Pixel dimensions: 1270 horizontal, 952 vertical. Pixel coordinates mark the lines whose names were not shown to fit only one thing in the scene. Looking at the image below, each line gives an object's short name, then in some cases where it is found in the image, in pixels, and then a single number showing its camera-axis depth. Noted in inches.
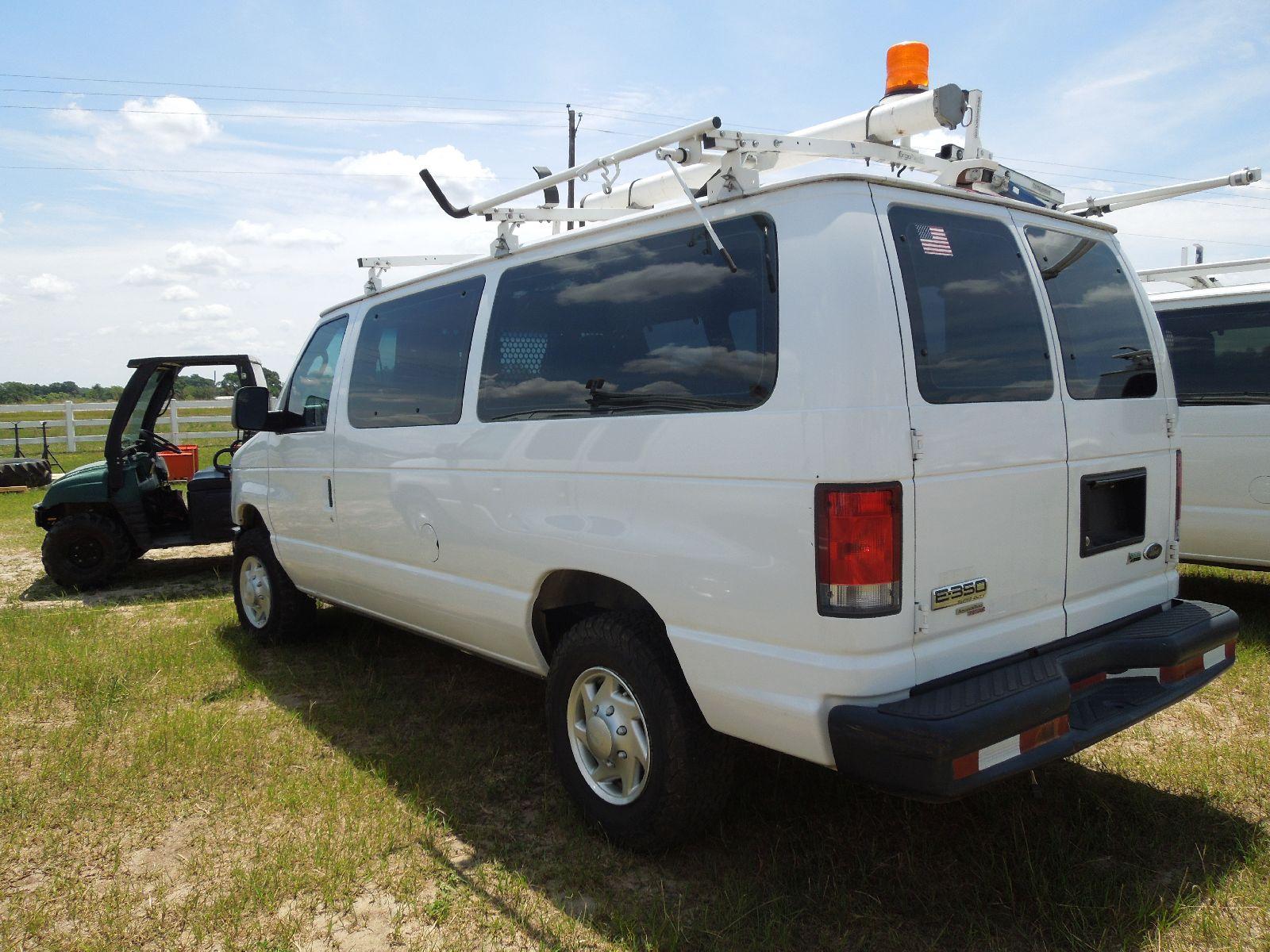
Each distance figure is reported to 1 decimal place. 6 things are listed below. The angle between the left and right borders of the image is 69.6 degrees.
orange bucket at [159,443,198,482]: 456.8
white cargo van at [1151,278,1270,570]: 216.4
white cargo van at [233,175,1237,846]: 97.6
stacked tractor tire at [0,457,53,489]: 571.5
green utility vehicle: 302.4
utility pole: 970.7
